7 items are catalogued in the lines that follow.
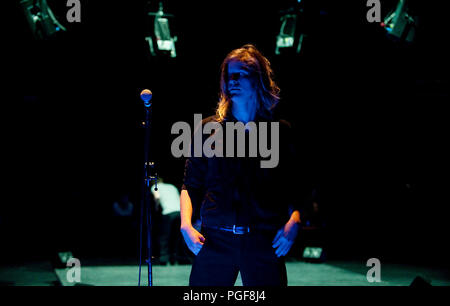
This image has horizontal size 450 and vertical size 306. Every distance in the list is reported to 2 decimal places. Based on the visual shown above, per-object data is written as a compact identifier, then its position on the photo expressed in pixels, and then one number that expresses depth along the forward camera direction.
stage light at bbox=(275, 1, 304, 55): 6.40
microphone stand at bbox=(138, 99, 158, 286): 2.58
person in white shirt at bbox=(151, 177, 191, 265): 7.75
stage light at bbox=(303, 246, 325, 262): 8.00
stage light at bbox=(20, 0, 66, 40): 5.79
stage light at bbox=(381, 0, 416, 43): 5.66
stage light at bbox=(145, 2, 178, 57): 6.52
